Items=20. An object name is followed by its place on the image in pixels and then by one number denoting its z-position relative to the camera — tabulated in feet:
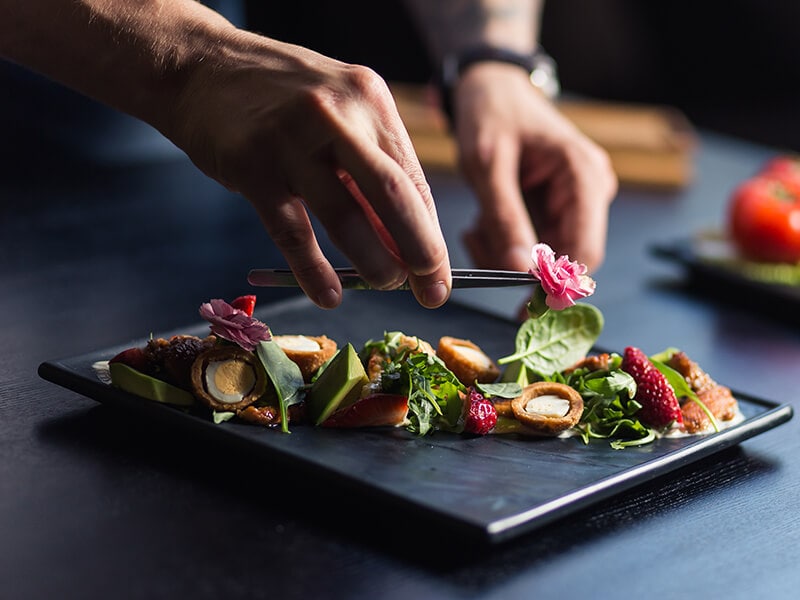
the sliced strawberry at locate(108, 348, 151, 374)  3.98
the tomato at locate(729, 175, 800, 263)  7.29
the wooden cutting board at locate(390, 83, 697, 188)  9.54
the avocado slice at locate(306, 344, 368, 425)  3.89
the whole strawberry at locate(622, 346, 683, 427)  4.08
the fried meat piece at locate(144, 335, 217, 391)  3.93
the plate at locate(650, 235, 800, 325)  6.38
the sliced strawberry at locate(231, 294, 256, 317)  4.23
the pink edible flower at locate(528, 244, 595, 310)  4.14
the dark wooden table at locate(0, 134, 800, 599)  2.96
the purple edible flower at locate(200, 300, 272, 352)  3.95
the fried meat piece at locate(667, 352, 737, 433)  4.17
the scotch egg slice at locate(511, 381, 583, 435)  3.98
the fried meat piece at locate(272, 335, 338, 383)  4.20
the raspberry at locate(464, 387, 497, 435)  3.92
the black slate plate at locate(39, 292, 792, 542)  3.22
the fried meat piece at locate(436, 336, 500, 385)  4.41
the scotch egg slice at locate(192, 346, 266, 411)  3.83
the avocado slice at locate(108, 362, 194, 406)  3.82
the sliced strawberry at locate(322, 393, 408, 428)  3.86
